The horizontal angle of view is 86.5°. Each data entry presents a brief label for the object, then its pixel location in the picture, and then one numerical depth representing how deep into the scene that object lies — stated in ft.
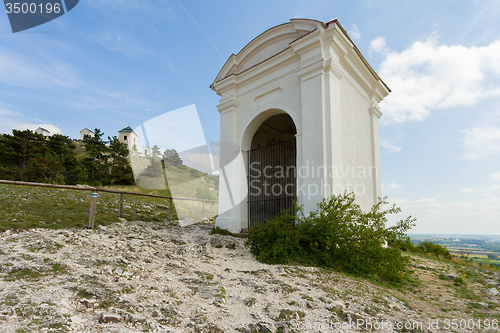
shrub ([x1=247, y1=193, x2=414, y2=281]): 15.57
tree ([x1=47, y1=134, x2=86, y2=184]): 92.31
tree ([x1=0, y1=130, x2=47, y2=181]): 83.71
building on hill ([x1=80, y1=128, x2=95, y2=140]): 221.01
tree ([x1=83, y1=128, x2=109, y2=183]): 103.24
